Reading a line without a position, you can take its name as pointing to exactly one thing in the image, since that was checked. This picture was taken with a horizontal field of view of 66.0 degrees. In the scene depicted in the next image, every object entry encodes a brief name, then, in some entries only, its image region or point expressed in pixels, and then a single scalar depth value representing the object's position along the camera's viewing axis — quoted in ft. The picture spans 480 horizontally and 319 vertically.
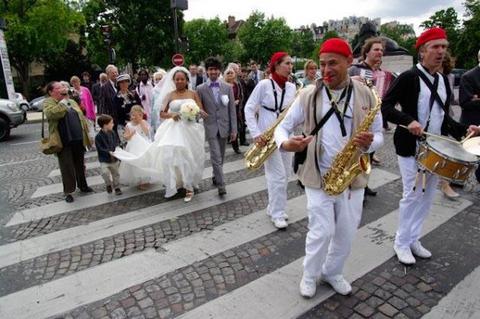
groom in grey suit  19.06
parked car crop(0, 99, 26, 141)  39.93
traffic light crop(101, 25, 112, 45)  62.18
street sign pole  53.88
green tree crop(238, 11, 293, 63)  198.59
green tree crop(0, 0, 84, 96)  79.61
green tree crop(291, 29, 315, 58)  282.36
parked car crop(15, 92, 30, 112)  53.47
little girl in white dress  20.70
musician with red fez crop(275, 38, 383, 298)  9.45
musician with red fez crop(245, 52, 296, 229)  15.19
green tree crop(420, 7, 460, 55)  166.55
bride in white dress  18.92
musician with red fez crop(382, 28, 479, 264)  11.00
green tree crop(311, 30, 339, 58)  240.53
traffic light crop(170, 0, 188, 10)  39.14
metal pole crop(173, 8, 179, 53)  42.56
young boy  20.22
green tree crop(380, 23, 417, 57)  269.44
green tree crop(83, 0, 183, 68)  120.47
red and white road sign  37.37
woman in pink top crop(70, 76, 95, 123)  33.45
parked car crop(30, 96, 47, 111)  75.25
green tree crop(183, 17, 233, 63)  201.77
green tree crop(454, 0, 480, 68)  123.20
